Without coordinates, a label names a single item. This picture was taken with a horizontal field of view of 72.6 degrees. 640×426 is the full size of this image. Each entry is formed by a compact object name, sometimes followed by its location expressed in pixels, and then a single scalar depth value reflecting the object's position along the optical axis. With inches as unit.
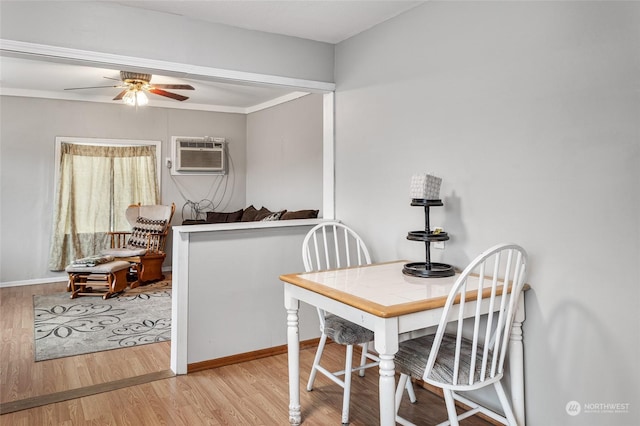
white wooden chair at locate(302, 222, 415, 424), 92.5
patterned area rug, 140.6
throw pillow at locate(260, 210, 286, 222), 182.5
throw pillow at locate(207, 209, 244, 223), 239.6
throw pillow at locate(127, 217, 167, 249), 233.1
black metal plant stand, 91.1
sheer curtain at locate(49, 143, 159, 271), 230.8
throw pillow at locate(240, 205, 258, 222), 229.6
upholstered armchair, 225.5
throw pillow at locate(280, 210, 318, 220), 157.0
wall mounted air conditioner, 257.0
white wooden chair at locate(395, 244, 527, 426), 69.9
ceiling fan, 171.3
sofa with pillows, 221.9
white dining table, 68.2
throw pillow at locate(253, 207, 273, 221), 217.8
